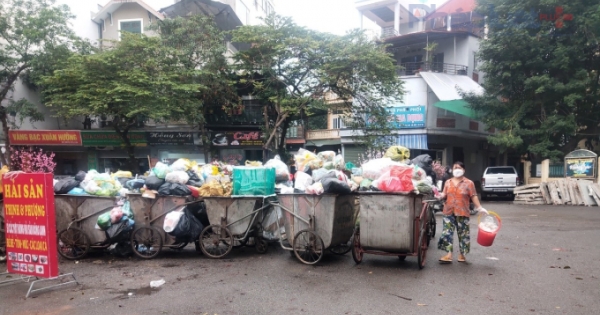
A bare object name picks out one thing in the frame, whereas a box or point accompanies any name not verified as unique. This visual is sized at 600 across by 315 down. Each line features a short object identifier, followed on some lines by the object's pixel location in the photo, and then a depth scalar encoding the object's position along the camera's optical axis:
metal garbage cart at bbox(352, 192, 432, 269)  5.88
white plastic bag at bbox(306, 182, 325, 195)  6.34
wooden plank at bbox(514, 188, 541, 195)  17.07
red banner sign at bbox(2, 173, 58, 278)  5.20
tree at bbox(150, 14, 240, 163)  21.17
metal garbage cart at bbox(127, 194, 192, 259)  7.12
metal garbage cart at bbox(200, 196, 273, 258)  7.02
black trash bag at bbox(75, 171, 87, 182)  7.65
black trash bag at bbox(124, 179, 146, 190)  7.49
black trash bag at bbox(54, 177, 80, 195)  7.30
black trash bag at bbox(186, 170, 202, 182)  7.65
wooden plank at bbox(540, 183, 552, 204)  16.55
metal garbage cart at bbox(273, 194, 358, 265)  6.35
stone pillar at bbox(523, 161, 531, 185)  19.93
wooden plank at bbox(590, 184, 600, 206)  15.20
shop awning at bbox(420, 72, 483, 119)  21.77
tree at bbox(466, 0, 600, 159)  17.78
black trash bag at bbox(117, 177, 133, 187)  8.04
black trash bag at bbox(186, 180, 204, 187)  7.51
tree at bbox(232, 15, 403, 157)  18.00
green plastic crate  7.15
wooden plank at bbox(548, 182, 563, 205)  16.19
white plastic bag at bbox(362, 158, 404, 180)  6.32
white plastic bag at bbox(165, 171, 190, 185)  7.30
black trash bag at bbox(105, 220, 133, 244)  6.98
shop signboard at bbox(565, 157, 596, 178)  15.95
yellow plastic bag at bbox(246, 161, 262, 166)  8.02
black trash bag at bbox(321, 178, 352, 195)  6.18
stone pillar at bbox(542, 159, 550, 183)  18.47
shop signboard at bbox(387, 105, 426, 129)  23.36
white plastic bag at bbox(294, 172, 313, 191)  6.77
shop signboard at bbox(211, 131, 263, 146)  25.33
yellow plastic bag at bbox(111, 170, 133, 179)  8.37
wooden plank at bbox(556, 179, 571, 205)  15.96
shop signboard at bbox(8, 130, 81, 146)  23.75
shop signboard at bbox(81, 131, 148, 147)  24.78
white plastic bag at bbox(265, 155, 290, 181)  7.85
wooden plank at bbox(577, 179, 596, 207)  15.34
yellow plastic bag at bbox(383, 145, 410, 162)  7.36
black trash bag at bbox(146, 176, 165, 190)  7.25
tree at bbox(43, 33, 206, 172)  19.00
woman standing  6.39
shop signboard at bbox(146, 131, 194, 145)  25.02
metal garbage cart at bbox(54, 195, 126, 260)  7.16
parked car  19.14
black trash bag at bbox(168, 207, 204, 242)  6.92
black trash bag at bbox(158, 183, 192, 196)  7.16
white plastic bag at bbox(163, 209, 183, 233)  6.86
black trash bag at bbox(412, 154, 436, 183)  8.16
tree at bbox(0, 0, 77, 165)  20.05
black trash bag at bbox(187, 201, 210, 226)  7.36
